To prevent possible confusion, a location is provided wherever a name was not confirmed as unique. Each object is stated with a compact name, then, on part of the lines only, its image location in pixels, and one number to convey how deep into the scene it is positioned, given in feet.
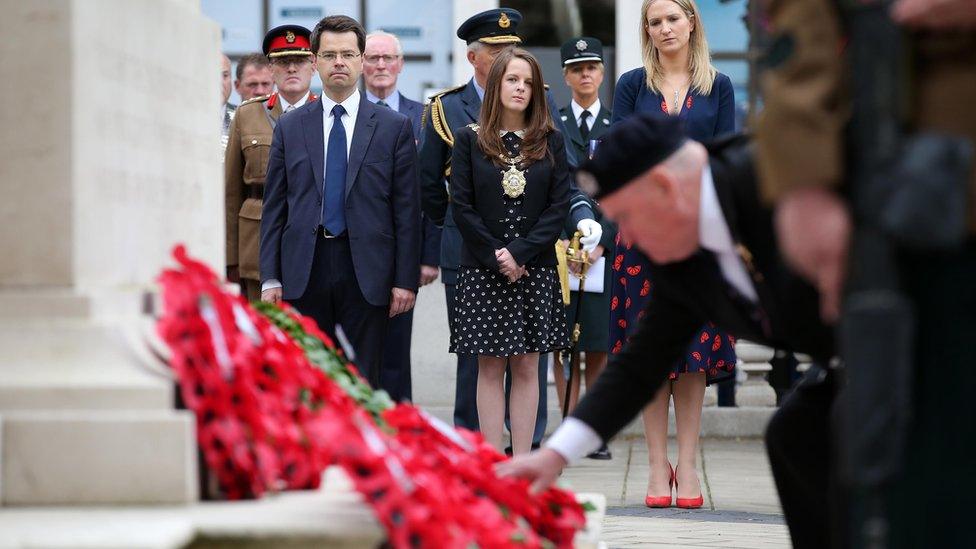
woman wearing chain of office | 46.68
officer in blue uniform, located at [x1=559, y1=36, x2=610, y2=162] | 57.41
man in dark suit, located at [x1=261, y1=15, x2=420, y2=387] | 45.85
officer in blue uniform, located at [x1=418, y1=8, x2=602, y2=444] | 51.21
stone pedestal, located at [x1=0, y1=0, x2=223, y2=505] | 21.40
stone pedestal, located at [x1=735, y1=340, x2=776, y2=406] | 66.13
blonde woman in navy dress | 44.16
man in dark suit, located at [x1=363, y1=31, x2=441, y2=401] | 51.47
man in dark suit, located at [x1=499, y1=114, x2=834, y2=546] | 22.44
